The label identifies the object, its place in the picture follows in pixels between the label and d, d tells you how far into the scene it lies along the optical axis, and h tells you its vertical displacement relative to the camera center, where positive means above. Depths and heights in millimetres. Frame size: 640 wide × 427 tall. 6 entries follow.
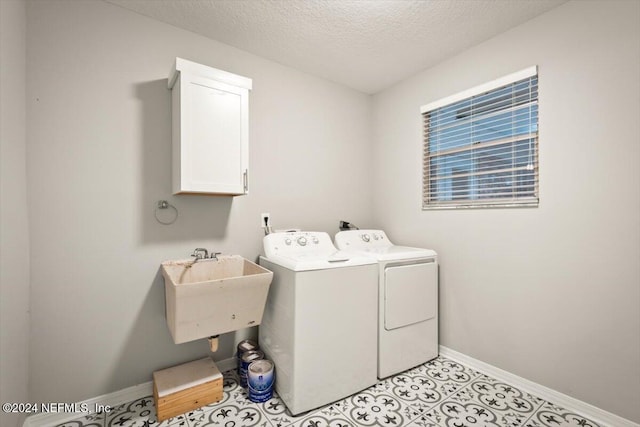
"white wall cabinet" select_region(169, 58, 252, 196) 1822 +562
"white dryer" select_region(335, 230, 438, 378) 2086 -694
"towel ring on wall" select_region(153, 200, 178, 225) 1993 +49
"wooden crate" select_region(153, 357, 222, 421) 1701 -1064
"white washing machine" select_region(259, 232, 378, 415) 1741 -720
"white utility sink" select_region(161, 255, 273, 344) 1601 -506
